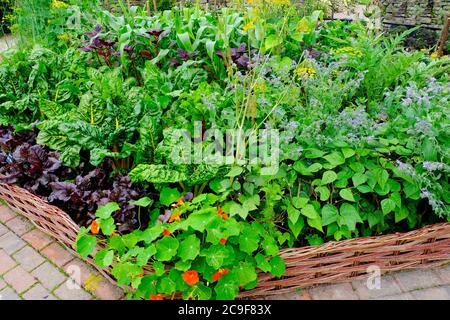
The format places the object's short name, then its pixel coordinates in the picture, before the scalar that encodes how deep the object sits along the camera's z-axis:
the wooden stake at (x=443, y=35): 4.07
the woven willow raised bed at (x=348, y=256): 2.10
